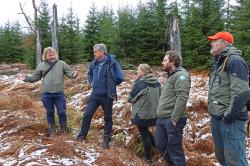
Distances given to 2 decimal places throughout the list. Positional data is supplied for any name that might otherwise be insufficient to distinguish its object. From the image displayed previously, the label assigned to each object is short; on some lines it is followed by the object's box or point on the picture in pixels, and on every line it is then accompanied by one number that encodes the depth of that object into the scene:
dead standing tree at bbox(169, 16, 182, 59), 13.36
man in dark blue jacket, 6.99
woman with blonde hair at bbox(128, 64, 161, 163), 6.70
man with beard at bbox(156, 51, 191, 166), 5.43
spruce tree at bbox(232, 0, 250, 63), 19.61
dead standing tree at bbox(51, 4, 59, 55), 23.24
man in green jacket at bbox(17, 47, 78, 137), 7.56
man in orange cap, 4.51
